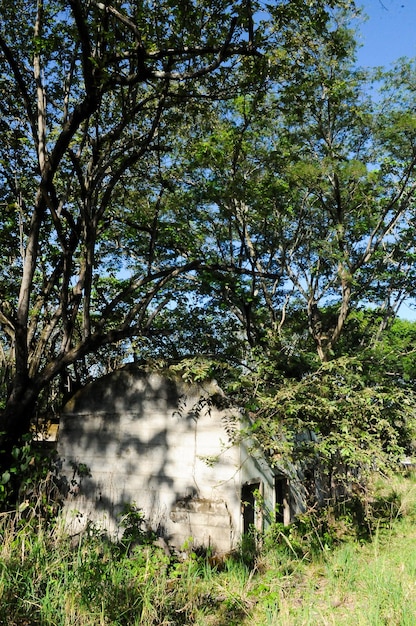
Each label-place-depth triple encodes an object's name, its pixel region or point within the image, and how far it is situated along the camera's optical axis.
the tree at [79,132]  7.95
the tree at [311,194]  12.68
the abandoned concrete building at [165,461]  8.80
